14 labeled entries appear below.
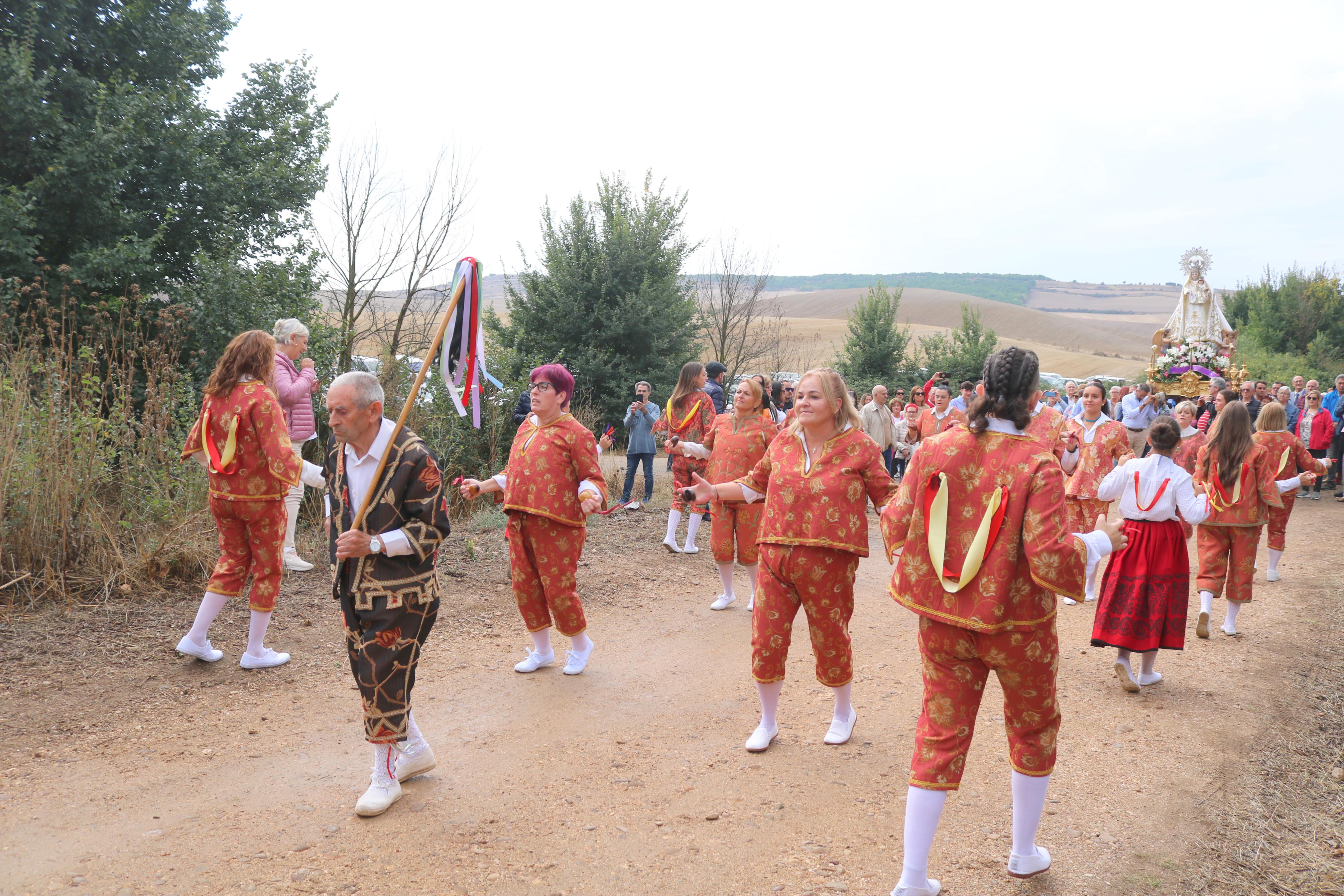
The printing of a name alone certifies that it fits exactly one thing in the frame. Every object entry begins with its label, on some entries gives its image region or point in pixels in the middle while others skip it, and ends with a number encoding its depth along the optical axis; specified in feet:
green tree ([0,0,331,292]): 32.32
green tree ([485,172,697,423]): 56.59
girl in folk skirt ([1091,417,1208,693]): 18.02
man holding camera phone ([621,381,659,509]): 36.45
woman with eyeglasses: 16.70
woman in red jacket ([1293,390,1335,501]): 47.21
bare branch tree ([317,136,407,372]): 61.77
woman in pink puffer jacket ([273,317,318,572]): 22.03
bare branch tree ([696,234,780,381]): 79.82
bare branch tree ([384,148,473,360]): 61.62
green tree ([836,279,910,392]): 82.48
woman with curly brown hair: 16.61
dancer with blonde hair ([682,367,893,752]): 13.53
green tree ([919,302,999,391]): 83.92
